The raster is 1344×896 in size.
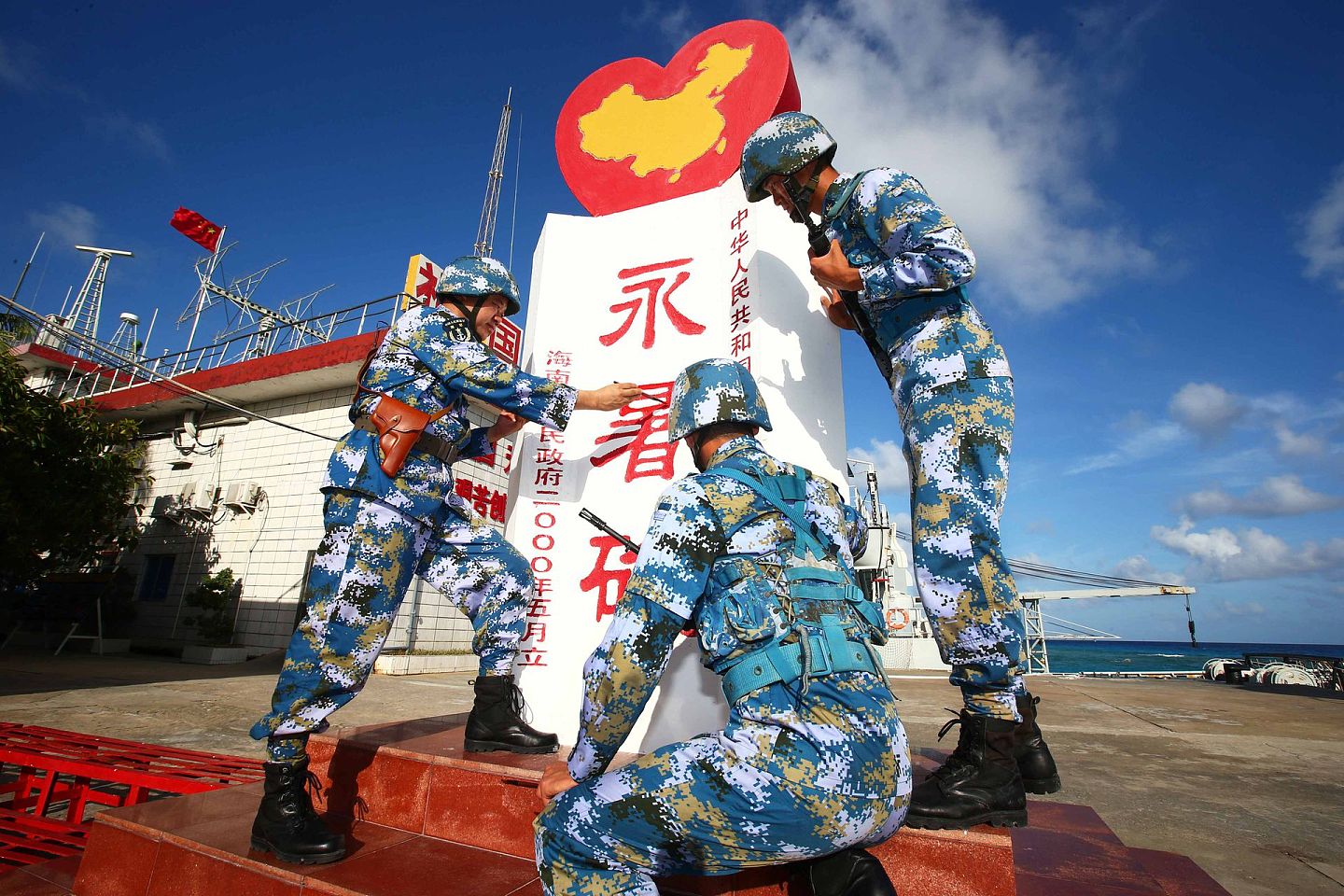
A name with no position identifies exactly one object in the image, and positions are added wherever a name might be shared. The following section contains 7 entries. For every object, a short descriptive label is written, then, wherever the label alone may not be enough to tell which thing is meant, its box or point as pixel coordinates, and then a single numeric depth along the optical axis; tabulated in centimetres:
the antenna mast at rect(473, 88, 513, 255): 1293
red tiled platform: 137
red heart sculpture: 330
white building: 973
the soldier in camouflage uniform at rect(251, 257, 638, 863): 182
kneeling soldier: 106
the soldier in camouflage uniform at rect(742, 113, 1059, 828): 149
